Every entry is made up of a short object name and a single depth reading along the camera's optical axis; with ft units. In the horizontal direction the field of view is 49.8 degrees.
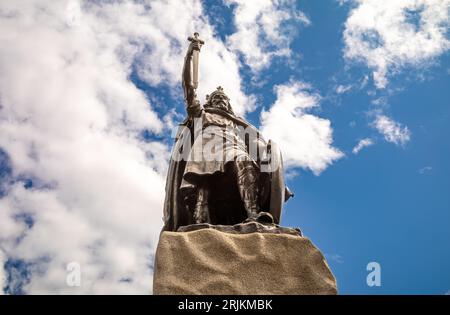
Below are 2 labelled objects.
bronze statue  17.35
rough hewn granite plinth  12.48
